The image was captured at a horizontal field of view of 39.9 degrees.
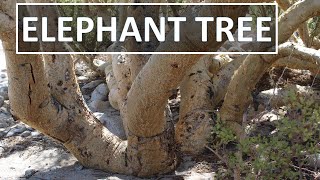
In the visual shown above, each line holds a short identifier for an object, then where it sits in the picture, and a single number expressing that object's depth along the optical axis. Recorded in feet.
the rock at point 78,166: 13.07
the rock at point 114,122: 15.15
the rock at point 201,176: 12.76
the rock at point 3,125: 17.07
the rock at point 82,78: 20.51
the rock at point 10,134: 16.29
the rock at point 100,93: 17.81
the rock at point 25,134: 16.18
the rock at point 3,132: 16.42
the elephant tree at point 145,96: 10.16
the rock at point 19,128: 16.45
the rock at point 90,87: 19.13
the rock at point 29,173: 13.11
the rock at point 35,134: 16.08
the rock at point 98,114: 16.38
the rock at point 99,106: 17.20
